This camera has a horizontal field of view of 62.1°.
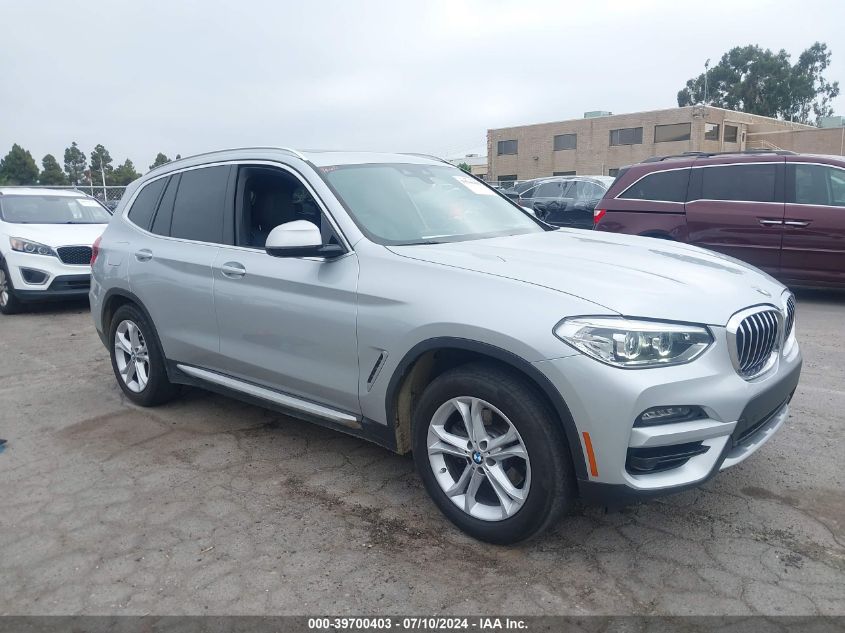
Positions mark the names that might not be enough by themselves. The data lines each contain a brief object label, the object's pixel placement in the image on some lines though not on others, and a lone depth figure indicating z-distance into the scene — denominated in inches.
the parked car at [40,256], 352.5
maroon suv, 322.3
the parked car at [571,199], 579.2
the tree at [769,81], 2704.2
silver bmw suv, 105.7
